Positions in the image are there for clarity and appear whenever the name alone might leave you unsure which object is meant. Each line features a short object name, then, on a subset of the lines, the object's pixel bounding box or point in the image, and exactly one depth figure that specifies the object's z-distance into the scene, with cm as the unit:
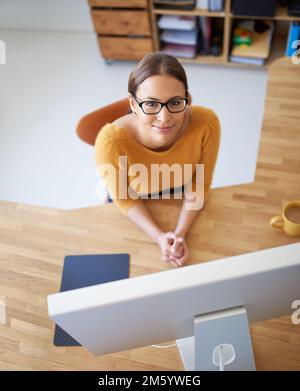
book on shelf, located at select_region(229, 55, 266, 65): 281
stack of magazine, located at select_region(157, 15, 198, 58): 272
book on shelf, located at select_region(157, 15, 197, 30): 271
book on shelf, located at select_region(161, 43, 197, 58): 289
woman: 100
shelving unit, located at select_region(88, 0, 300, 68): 261
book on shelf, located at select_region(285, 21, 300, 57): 252
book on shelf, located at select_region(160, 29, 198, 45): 281
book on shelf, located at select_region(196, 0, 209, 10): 260
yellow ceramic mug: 117
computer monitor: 60
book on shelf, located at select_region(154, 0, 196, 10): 258
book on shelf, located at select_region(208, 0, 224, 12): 254
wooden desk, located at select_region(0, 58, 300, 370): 105
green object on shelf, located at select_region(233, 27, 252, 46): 281
